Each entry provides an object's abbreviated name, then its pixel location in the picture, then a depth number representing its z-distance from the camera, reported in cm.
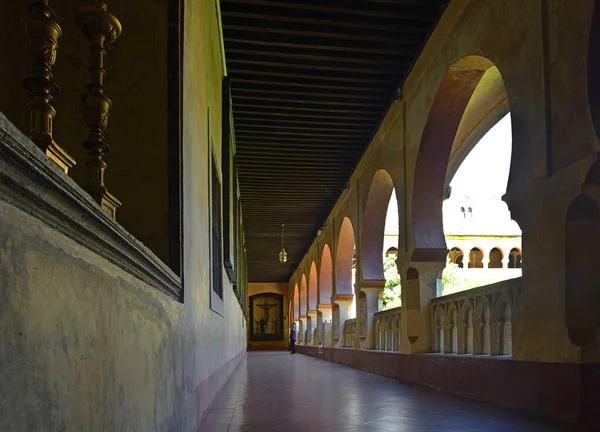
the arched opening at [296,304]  3084
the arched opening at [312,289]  2337
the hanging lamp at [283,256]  1965
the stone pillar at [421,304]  823
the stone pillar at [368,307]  1202
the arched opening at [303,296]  2710
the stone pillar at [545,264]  422
